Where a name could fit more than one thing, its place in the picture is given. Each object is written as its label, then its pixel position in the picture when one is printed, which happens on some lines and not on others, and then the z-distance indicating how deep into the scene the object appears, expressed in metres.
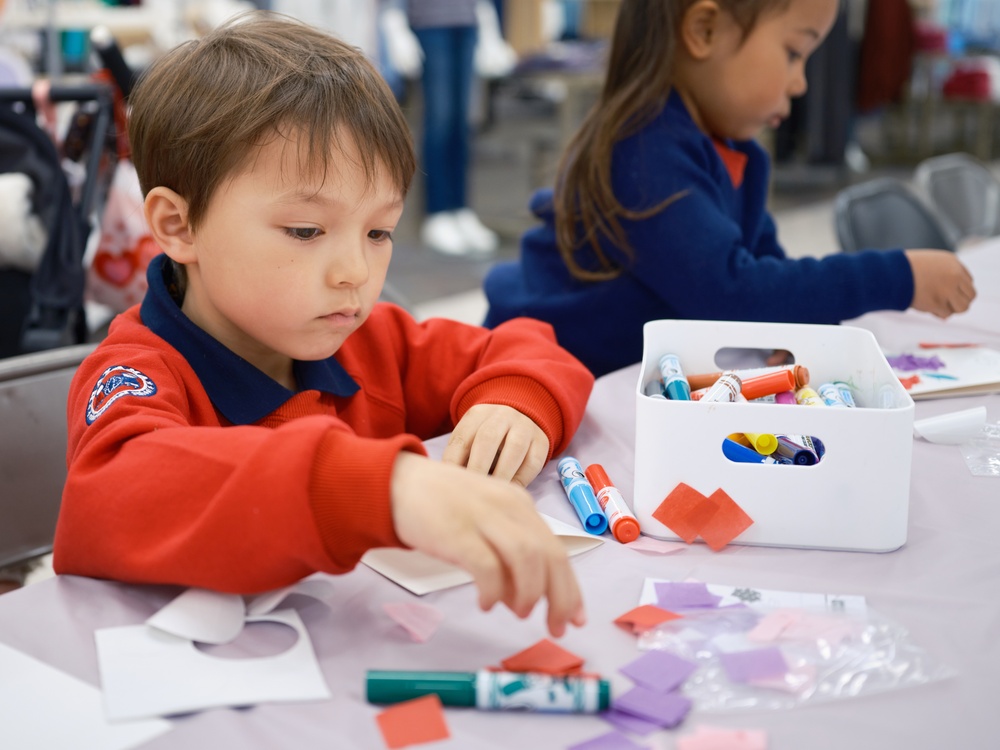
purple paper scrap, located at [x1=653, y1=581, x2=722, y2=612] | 0.68
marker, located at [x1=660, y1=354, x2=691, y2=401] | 0.88
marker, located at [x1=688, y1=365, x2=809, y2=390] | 0.91
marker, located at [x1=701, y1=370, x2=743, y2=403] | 0.83
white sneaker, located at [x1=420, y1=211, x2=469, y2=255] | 4.32
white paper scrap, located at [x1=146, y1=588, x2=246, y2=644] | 0.63
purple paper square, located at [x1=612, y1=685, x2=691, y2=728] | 0.56
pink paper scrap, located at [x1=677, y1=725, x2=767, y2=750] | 0.54
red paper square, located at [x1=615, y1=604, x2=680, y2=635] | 0.65
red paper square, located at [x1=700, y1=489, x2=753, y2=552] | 0.76
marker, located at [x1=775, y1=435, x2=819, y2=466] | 0.79
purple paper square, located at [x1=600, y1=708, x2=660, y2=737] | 0.55
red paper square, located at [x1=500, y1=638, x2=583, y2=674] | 0.60
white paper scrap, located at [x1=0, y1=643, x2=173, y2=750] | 0.54
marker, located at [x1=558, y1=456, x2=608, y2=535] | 0.80
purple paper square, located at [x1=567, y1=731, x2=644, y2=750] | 0.54
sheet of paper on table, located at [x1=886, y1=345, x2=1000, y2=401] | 1.10
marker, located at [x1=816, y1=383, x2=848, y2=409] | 0.88
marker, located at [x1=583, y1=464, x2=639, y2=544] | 0.78
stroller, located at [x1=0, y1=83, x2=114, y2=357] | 1.84
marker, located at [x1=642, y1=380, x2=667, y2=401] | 0.93
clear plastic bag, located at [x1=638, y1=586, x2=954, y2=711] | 0.59
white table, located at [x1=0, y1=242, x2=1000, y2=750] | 0.55
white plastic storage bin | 0.73
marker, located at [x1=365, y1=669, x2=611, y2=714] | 0.56
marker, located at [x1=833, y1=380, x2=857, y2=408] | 0.90
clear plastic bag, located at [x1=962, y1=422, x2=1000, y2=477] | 0.92
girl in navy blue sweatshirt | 1.30
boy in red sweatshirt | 0.61
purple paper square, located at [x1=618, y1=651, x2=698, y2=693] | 0.59
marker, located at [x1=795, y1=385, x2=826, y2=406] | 0.87
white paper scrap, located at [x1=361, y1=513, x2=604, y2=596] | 0.70
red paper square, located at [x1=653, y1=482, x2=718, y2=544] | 0.77
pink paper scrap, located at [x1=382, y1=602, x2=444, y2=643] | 0.64
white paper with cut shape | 0.57
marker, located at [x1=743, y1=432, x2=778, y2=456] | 0.80
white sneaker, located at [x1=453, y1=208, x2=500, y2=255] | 4.34
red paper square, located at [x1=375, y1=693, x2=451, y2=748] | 0.54
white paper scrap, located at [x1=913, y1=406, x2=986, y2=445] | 0.96
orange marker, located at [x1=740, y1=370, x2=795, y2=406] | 0.89
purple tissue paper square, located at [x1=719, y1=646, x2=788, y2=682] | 0.60
